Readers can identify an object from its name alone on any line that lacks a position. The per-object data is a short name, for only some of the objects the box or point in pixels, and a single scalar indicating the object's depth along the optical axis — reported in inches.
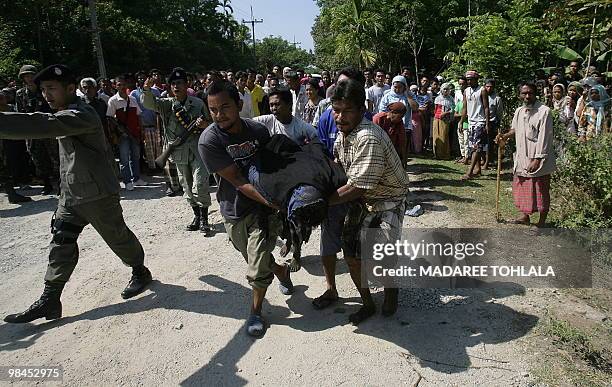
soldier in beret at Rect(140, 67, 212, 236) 208.5
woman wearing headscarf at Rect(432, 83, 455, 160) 382.6
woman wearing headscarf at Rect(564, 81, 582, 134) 333.8
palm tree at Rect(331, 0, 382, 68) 850.1
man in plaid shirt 115.6
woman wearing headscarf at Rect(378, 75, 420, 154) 268.8
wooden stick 217.4
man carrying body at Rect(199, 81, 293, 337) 125.1
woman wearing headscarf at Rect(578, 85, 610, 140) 312.5
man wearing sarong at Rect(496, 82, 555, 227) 192.5
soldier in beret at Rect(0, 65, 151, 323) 135.7
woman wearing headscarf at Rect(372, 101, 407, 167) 220.7
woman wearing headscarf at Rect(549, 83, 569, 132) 335.0
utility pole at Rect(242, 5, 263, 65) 2190.0
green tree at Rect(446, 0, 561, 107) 350.6
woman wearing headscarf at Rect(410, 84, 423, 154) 399.8
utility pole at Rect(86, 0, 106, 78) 577.6
